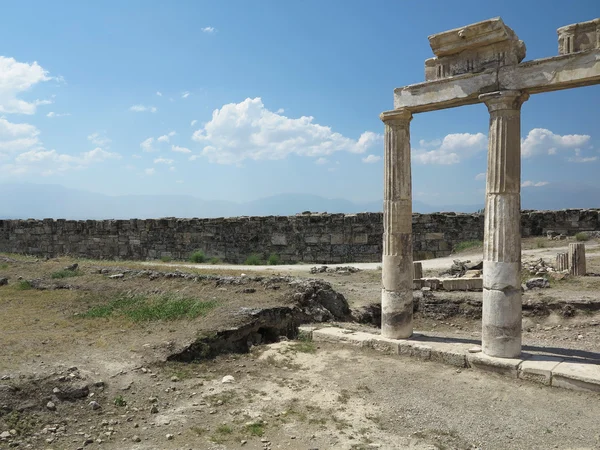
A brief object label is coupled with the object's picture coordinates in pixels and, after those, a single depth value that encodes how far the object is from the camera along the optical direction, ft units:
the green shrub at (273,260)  66.50
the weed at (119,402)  20.30
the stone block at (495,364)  23.63
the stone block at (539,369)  22.63
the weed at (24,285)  42.55
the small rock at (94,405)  19.85
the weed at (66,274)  47.36
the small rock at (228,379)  23.20
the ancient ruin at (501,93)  23.38
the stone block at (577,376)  21.56
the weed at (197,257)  69.62
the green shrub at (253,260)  66.95
